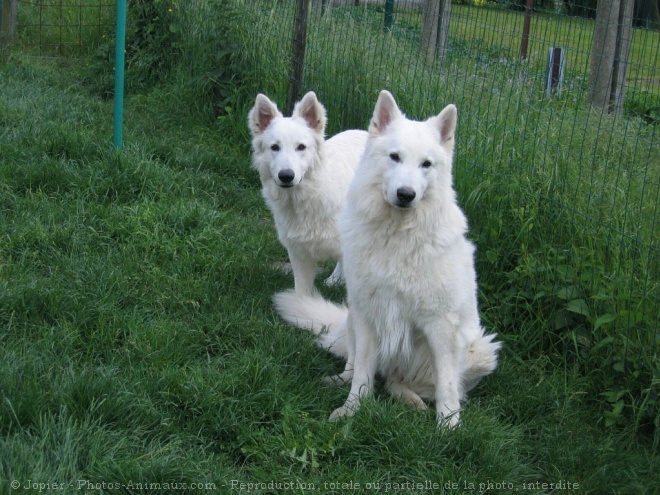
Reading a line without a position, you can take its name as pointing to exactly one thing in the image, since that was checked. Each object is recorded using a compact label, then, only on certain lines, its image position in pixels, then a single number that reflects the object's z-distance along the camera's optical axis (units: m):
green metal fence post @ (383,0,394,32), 6.72
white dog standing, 4.85
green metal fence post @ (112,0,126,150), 6.11
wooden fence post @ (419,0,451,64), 5.74
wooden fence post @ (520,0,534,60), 5.09
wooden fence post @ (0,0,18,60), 9.02
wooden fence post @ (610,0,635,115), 4.55
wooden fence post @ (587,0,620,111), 4.68
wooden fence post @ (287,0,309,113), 6.93
